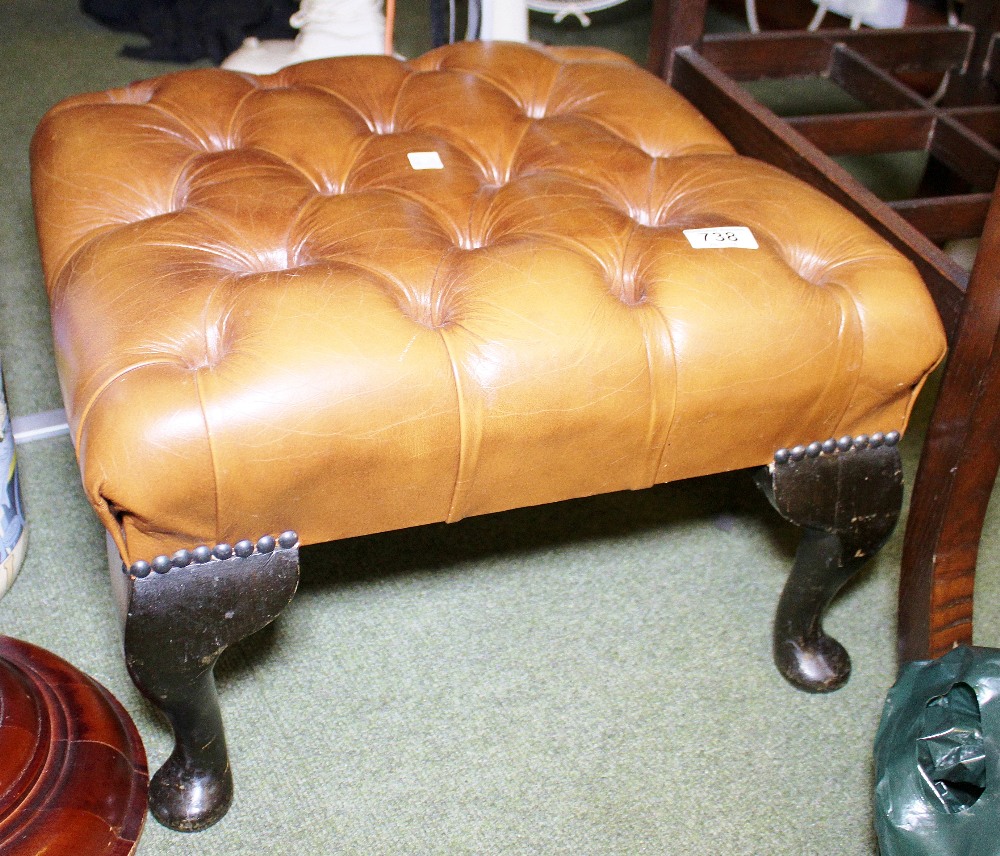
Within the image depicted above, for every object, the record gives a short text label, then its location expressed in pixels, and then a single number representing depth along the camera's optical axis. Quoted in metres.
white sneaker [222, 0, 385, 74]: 1.82
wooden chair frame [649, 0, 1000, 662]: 0.92
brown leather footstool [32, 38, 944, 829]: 0.72
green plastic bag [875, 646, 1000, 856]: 0.73
